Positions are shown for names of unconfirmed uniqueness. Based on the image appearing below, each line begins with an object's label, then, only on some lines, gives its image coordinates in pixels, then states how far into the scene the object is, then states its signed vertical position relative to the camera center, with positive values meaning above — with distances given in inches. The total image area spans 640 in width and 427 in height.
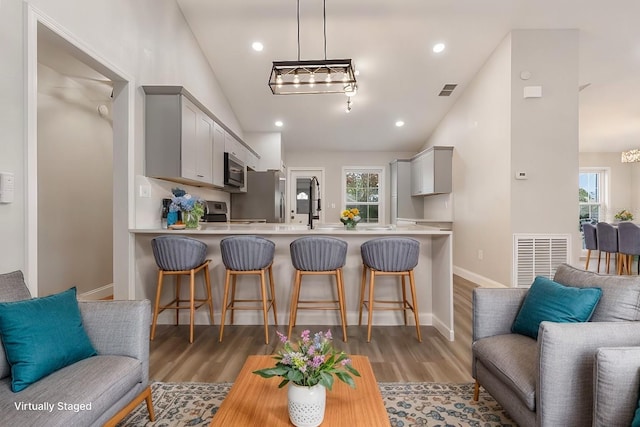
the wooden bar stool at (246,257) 105.6 -14.5
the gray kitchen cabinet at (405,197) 290.5 +13.4
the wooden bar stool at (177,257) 105.9 -14.6
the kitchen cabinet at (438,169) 230.5 +30.2
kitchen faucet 122.2 +2.7
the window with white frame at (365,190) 319.3 +21.5
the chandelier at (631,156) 247.2 +42.5
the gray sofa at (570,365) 43.9 -24.8
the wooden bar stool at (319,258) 105.7 -14.8
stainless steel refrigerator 229.6 +9.5
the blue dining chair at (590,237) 238.5 -18.9
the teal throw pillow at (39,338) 49.4 -19.9
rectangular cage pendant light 113.1 +50.2
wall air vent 159.5 -19.0
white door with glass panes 315.6 +19.6
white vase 43.0 -25.2
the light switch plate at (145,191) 120.5 +8.0
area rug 67.1 -42.4
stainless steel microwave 179.0 +23.5
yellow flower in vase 123.0 -2.2
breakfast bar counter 122.7 -27.0
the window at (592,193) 311.1 +17.7
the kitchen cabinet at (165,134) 123.0 +29.3
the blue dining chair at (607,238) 215.6 -17.7
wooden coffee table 45.3 -28.6
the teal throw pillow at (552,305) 60.0 -17.8
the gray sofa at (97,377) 44.4 -25.6
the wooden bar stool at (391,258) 105.4 -14.7
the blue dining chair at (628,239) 198.5 -16.6
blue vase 128.1 -2.1
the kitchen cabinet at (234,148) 184.1 +39.1
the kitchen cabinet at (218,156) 162.6 +28.8
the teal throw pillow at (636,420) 38.5 -24.6
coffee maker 132.8 +0.2
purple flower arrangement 43.3 -20.6
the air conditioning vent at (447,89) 208.5 +79.0
